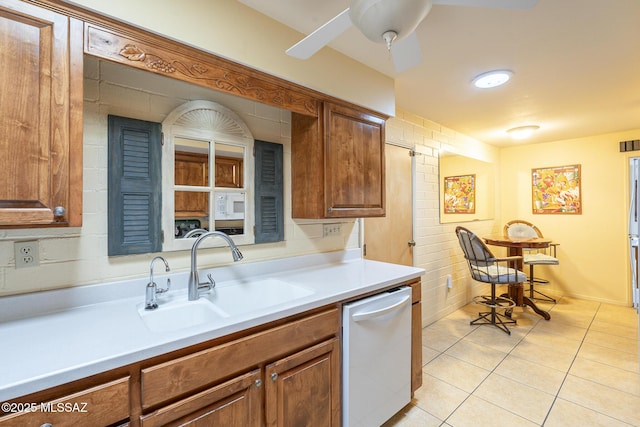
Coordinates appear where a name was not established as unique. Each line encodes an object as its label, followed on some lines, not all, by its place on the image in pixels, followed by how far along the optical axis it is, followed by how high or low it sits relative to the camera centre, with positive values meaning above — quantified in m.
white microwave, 1.67 +0.07
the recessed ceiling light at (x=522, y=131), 3.48 +1.05
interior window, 1.50 +0.24
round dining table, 3.26 -0.42
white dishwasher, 1.44 -0.77
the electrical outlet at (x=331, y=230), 2.17 -0.10
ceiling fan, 1.02 +0.75
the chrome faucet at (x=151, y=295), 1.28 -0.35
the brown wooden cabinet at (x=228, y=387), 0.80 -0.57
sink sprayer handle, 1.49 -0.35
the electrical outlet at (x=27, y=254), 1.14 -0.14
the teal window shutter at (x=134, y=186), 1.33 +0.15
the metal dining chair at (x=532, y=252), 3.69 -0.55
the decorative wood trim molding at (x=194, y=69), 1.11 +0.68
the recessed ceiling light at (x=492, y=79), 2.13 +1.05
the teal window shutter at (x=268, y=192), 1.82 +0.16
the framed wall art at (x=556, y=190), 4.00 +0.36
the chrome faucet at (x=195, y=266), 1.43 -0.24
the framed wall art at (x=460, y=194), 3.67 +0.29
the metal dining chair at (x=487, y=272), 2.99 -0.61
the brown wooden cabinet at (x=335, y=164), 1.83 +0.36
